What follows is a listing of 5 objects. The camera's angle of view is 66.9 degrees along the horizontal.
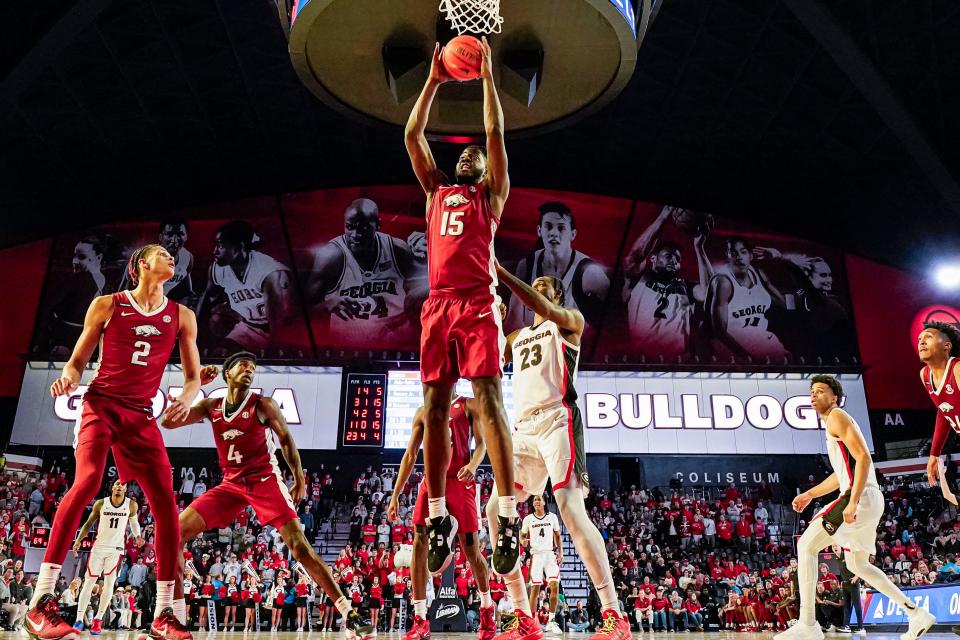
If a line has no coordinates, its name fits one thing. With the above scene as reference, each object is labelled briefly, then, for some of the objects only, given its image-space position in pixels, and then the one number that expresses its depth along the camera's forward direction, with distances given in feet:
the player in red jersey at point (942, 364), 18.10
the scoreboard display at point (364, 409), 69.67
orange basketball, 14.15
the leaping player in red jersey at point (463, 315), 12.97
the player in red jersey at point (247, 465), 16.31
